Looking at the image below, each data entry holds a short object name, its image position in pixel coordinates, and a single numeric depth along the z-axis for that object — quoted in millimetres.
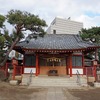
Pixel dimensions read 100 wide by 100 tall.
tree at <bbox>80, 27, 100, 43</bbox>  16910
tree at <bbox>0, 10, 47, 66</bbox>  8444
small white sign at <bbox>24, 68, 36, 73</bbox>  10520
